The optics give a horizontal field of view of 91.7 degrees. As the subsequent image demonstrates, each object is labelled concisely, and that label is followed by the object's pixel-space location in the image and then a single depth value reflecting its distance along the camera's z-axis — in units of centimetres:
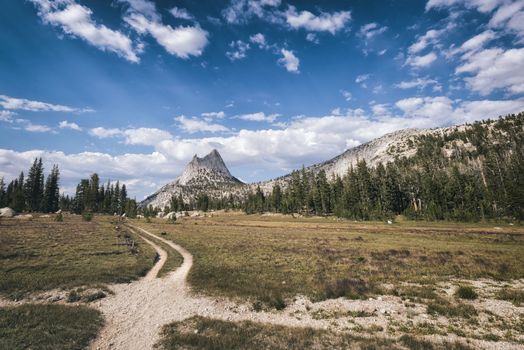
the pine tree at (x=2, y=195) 10996
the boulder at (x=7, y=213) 7830
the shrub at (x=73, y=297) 1554
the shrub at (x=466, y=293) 1668
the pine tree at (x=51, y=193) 11351
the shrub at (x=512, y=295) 1594
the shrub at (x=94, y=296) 1583
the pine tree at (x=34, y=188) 10824
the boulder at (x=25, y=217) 7630
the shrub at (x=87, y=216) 8081
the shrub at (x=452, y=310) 1387
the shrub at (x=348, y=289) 1740
